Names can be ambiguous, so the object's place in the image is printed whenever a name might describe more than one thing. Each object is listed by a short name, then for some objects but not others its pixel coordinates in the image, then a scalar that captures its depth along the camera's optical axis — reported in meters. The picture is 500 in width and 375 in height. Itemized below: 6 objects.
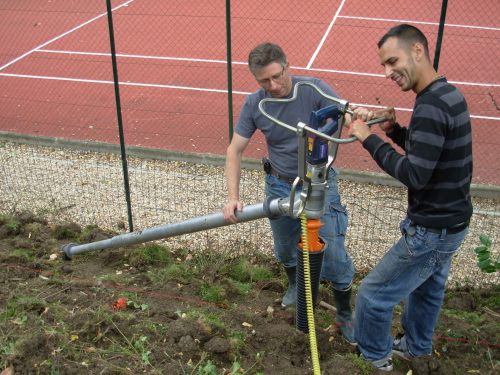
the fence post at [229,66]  4.54
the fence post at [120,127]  4.79
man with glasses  3.45
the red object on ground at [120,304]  3.81
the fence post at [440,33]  4.22
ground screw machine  2.71
